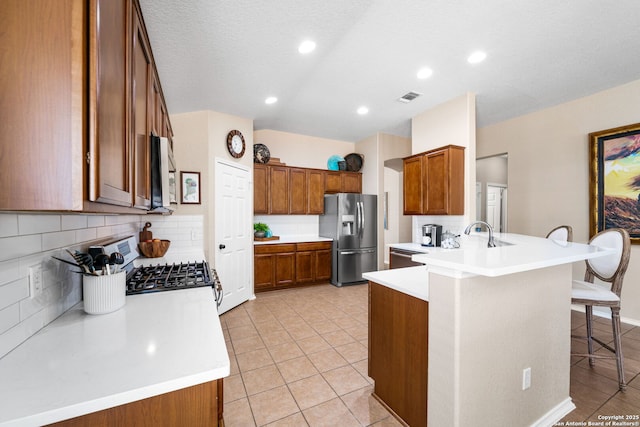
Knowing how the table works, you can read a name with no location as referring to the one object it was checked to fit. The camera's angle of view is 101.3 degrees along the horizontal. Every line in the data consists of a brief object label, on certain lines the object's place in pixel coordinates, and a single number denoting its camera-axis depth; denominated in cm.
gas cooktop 152
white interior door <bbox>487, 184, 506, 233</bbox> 580
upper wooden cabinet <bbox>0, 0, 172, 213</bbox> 60
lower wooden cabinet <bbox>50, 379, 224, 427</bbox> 65
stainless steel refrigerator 470
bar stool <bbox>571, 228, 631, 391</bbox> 190
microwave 146
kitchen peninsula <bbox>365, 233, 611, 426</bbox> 124
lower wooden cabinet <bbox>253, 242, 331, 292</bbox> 423
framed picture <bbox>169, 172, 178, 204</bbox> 281
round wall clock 359
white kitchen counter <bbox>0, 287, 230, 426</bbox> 63
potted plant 448
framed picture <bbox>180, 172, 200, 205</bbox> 328
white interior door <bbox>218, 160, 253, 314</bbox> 344
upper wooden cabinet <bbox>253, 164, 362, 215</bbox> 448
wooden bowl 257
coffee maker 371
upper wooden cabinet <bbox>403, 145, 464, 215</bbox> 336
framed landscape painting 297
